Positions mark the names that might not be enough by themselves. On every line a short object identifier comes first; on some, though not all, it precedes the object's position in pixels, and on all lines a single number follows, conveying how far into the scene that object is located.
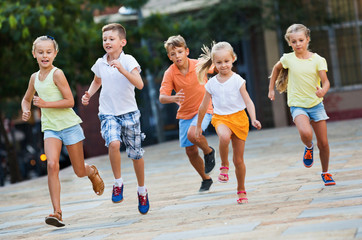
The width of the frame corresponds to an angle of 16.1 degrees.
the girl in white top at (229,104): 12.39
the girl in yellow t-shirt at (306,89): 13.22
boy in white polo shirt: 12.45
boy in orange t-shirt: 14.25
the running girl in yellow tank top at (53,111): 12.34
